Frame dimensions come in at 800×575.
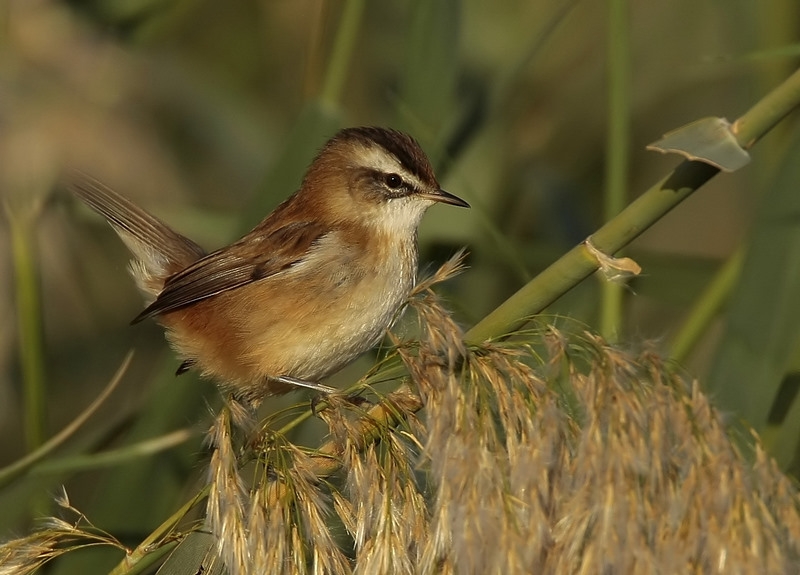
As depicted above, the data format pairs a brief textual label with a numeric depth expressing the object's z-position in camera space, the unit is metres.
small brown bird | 6.42
